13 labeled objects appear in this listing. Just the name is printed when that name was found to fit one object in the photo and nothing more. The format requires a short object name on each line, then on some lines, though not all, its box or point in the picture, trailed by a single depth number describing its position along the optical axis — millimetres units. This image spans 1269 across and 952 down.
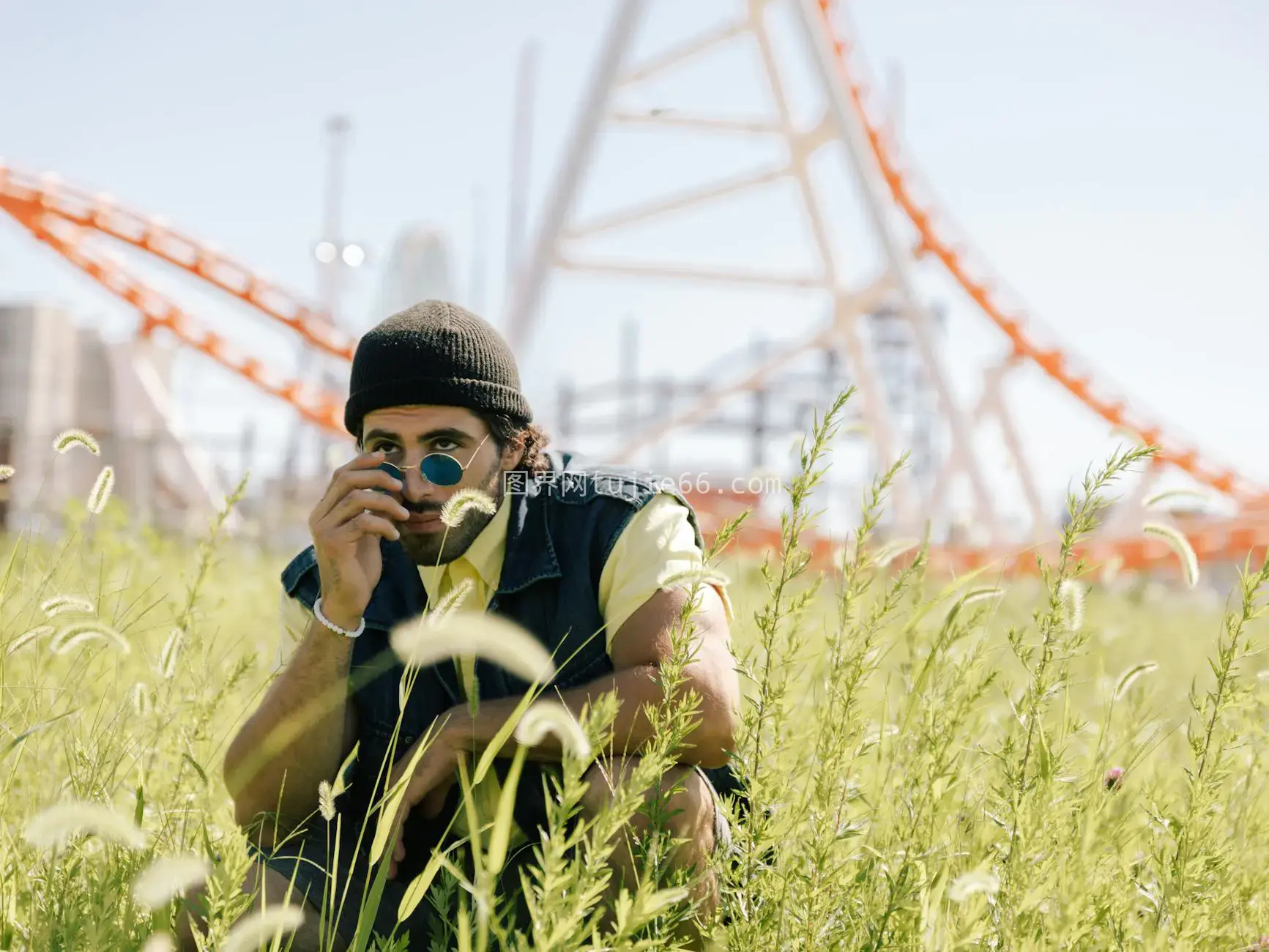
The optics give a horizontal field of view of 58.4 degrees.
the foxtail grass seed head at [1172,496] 1866
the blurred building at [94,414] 12586
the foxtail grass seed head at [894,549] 1708
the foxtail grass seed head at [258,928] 1262
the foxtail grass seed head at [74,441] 1860
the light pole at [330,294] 15180
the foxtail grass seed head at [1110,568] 2367
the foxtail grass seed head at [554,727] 1027
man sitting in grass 1830
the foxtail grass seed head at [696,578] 1387
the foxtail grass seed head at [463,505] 1595
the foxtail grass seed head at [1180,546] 1776
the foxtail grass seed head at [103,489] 1860
